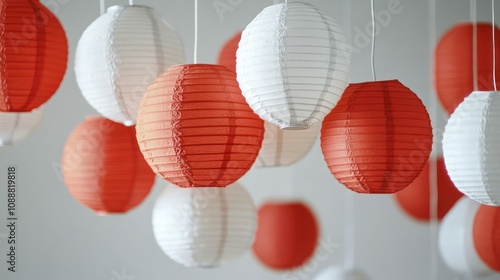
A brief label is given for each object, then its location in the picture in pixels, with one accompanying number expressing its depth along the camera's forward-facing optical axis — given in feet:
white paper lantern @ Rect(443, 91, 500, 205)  6.57
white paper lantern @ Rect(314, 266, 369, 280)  10.09
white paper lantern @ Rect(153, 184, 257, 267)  8.04
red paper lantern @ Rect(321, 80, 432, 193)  6.49
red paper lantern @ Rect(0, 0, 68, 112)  7.09
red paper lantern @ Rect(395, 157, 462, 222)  10.70
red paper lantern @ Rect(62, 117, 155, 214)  8.23
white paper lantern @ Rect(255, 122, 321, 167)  8.16
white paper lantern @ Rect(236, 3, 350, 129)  5.98
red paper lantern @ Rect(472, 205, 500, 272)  8.85
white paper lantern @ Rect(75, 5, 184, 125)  7.27
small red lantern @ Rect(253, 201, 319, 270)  11.00
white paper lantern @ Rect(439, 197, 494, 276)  9.73
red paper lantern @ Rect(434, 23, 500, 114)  9.28
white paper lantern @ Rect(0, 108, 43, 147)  8.71
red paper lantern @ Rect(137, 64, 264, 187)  6.17
